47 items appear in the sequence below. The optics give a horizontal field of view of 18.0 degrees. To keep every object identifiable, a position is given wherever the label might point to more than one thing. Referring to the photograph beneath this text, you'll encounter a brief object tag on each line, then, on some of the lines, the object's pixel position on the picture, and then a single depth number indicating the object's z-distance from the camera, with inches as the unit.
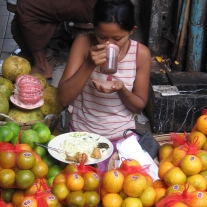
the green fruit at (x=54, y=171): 103.6
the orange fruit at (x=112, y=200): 93.1
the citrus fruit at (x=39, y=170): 96.9
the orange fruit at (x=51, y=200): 91.7
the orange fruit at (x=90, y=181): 94.8
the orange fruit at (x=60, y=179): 95.4
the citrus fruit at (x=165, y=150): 107.7
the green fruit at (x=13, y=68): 141.4
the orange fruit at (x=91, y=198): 94.3
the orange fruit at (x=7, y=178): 93.4
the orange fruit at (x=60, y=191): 93.7
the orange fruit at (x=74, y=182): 93.5
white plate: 105.7
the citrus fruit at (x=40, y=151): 107.0
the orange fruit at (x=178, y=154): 99.3
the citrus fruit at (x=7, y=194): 96.9
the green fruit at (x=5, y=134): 103.6
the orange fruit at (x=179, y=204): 89.6
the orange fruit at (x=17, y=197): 95.3
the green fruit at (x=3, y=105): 128.6
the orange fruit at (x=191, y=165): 96.1
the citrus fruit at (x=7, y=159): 94.9
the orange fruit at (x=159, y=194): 95.0
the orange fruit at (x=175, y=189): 92.4
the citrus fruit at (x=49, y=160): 106.9
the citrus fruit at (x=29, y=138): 105.5
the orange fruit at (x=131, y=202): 92.1
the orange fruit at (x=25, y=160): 94.8
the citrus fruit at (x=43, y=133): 108.8
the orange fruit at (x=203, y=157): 98.1
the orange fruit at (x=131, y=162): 99.1
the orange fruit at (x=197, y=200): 90.4
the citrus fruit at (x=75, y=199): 92.8
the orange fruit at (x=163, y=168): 98.7
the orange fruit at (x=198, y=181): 95.5
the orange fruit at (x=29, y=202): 90.4
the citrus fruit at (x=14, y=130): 106.9
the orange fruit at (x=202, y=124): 104.1
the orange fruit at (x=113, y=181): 93.7
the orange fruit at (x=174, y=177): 95.7
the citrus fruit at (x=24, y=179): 93.6
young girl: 110.2
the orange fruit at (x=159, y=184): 98.6
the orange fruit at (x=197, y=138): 102.9
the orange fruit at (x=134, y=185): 92.2
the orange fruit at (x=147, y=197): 93.6
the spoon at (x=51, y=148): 106.2
